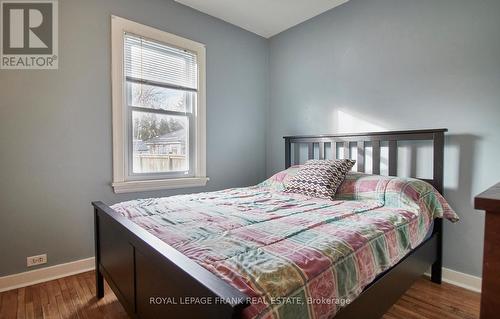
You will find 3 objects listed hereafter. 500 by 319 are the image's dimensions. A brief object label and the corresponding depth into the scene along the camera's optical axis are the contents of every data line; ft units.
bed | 2.68
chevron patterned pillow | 6.91
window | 7.74
